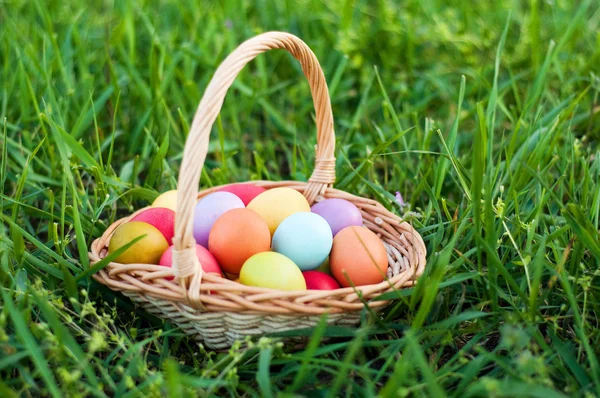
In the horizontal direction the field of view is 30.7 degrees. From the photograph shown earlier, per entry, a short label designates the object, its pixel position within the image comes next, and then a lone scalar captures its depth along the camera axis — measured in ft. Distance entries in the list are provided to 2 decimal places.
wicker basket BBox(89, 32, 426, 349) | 2.50
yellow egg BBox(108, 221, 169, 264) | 2.73
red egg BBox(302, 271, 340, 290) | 2.72
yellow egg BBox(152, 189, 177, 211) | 2.97
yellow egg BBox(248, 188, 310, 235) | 2.93
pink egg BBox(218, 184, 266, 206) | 3.04
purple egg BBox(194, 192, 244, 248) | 2.88
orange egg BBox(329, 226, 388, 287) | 2.73
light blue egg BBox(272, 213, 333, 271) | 2.78
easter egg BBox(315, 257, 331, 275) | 2.88
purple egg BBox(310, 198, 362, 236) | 2.94
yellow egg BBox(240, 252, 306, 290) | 2.63
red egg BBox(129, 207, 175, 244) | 2.84
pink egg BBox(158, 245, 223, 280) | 2.69
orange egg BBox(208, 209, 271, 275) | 2.74
